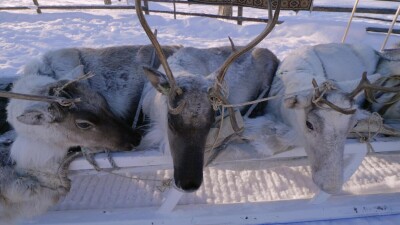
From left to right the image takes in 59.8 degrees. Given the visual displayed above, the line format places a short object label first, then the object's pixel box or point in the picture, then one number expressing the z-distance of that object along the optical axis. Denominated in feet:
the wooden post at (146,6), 28.51
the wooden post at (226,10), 28.32
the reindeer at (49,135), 6.83
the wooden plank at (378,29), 24.48
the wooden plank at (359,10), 24.76
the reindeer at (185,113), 6.08
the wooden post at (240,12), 26.62
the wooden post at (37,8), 28.86
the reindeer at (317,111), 6.50
